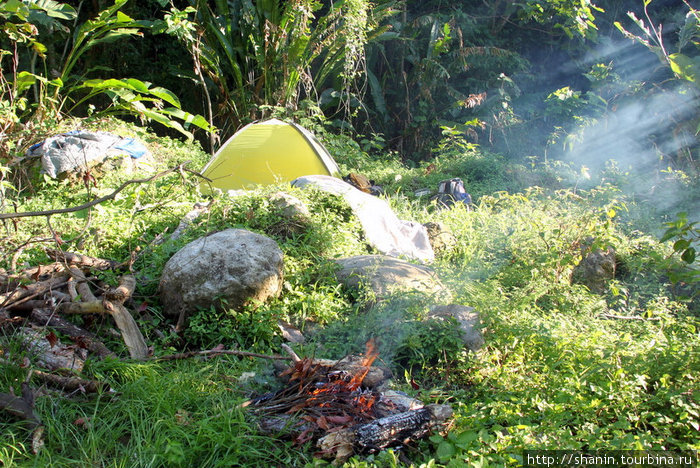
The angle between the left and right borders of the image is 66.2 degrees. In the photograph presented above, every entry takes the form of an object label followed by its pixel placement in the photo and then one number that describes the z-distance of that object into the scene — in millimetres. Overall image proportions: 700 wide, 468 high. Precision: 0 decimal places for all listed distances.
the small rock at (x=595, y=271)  4707
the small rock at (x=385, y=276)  3732
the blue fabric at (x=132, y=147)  6543
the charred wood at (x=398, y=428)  2230
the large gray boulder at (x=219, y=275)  3482
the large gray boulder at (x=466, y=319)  3133
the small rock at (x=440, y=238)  5188
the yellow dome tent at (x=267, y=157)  6688
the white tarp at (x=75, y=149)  5938
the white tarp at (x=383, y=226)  4973
